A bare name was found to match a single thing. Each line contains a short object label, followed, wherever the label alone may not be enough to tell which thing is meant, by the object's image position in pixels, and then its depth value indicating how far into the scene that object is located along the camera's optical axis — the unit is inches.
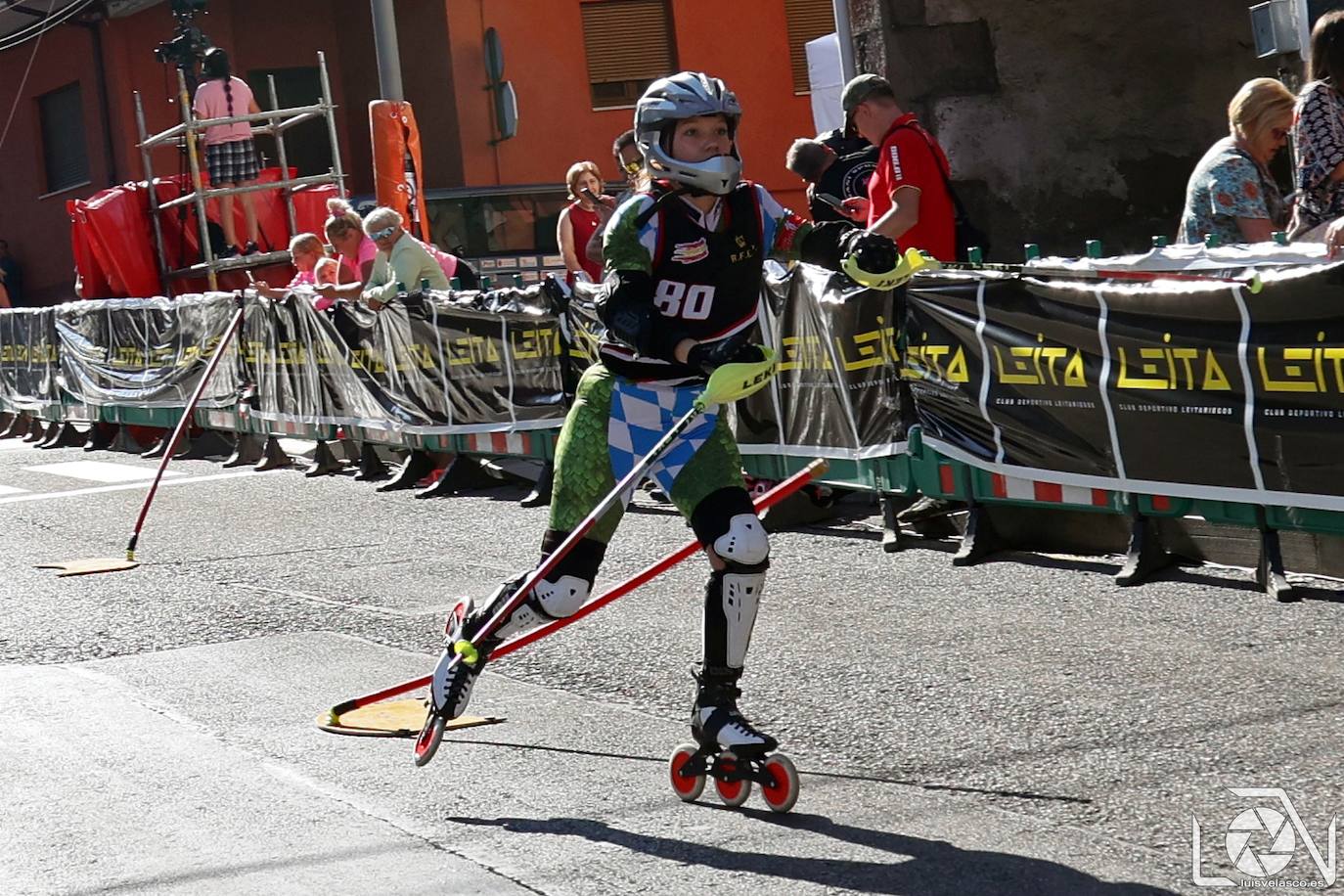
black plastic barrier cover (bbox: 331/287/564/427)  491.8
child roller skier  209.2
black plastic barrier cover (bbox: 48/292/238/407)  667.4
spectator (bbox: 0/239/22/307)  1268.5
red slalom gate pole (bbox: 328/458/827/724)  223.5
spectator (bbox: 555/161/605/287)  561.0
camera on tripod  777.6
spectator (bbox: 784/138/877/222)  432.8
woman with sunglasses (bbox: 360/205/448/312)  546.3
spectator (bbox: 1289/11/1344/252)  317.1
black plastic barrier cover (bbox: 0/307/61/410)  801.4
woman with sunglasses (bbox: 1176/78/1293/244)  338.0
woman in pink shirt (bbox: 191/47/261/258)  761.6
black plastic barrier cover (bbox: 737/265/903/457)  373.1
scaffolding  753.0
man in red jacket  380.8
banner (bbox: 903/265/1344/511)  285.1
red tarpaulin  783.7
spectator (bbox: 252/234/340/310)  642.8
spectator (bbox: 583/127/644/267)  471.1
